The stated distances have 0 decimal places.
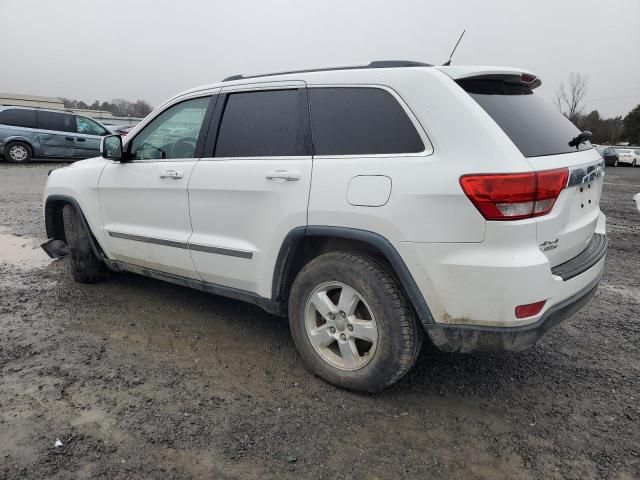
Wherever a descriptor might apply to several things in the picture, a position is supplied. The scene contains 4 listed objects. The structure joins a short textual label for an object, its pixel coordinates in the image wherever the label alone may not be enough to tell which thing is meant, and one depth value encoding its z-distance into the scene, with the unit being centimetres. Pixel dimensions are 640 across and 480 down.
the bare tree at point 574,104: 5548
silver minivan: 1512
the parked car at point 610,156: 3114
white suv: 237
